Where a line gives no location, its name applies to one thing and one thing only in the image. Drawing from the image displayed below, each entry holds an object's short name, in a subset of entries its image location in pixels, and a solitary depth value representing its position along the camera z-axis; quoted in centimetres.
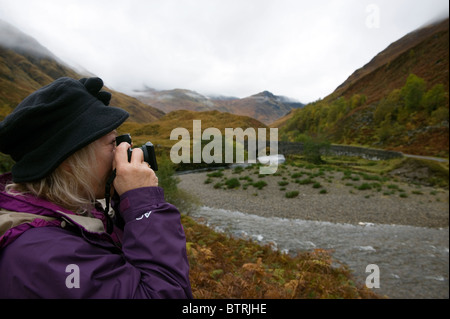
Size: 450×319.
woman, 71
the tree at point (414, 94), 5072
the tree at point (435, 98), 4644
